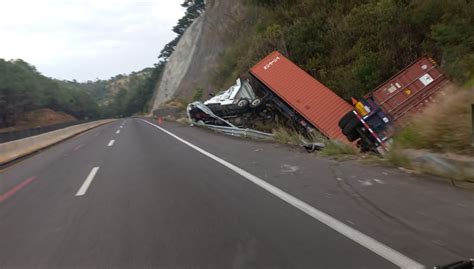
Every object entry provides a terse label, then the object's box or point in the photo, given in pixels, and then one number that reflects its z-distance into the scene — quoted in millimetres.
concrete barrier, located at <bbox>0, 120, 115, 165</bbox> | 16312
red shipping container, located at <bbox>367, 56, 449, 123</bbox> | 13430
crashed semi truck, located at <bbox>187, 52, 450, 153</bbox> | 13211
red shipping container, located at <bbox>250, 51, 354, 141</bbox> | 16062
